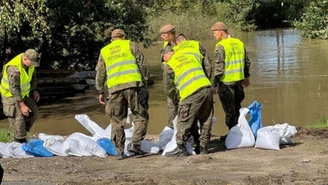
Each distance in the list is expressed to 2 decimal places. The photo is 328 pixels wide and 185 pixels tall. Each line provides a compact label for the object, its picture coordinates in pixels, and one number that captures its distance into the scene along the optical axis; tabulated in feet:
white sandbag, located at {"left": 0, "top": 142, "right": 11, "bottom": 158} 40.08
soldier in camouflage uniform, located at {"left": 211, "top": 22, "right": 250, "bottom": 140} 40.93
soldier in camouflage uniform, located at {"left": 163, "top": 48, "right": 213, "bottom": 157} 36.31
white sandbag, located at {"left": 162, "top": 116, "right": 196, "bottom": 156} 37.88
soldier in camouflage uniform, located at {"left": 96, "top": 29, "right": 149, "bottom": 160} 37.05
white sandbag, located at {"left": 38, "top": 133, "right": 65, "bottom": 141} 43.33
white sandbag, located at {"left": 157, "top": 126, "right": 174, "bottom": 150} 40.16
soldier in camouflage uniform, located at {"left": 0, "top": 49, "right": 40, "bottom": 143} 41.67
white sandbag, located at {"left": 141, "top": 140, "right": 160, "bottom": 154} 39.66
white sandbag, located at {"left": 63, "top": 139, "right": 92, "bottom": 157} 39.29
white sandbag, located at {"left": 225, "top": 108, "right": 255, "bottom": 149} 39.12
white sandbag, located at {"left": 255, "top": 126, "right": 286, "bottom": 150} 37.80
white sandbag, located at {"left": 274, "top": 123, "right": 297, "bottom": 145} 39.66
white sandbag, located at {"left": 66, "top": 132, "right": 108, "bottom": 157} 39.21
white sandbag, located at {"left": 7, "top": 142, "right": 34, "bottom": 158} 40.12
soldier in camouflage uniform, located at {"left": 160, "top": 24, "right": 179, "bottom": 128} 38.27
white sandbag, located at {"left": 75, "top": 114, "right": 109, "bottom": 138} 43.06
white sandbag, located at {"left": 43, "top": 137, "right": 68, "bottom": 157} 39.66
